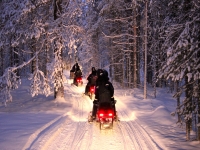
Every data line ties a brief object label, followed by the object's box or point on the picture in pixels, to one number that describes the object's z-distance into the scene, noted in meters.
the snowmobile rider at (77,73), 25.27
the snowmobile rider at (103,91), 9.73
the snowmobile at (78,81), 25.46
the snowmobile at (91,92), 17.58
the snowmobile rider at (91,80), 18.45
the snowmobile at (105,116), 9.09
